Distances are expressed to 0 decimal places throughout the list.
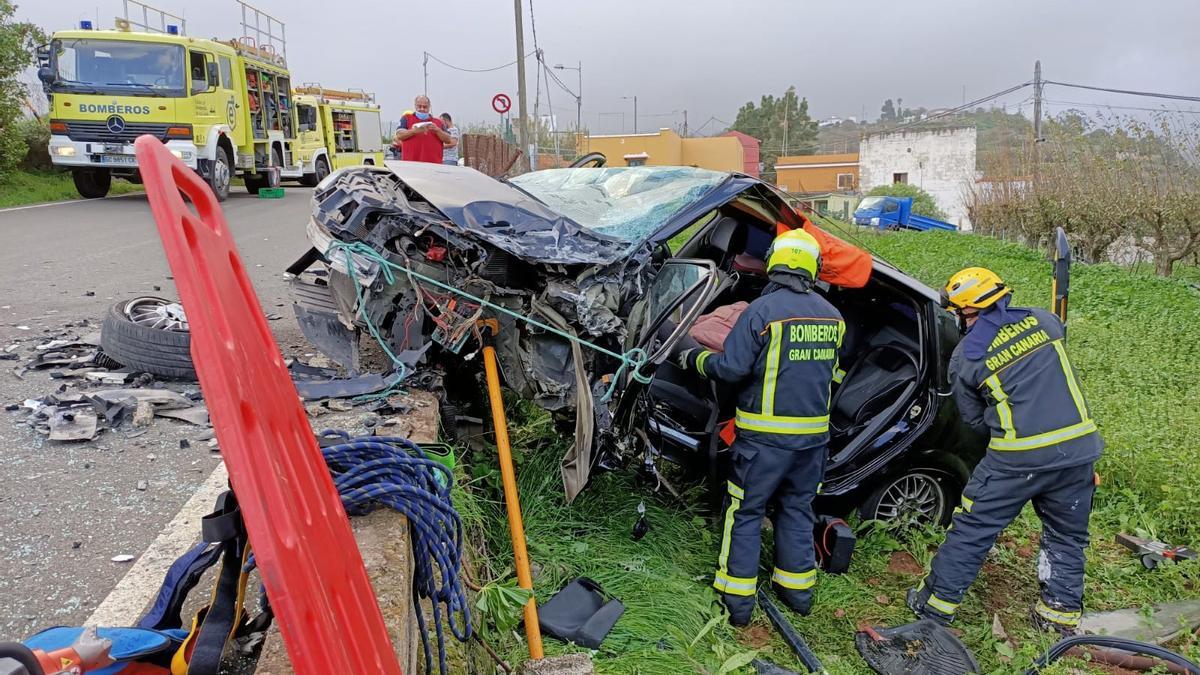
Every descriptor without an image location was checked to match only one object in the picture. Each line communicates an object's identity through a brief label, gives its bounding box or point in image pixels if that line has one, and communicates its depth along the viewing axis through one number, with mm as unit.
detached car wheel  3670
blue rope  2059
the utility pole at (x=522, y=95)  16688
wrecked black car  3359
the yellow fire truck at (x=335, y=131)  17672
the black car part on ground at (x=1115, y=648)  3025
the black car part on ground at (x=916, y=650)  3273
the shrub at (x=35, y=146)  14555
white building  45031
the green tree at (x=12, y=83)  12914
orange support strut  2861
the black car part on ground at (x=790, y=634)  3252
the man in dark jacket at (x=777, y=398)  3533
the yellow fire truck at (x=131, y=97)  11000
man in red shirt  8961
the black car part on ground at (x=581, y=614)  3016
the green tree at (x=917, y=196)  36656
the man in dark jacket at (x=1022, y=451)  3457
